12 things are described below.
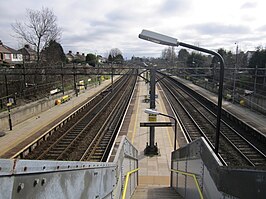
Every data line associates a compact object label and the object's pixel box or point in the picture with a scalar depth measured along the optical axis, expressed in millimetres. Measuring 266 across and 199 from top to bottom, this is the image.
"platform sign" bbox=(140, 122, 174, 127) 11945
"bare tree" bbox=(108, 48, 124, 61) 105475
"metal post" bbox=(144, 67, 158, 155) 13352
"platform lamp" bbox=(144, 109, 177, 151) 11430
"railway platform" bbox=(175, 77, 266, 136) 17953
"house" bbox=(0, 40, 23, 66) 56188
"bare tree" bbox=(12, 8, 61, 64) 31909
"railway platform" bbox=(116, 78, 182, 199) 8555
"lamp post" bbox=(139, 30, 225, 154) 4836
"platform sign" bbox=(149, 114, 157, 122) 12367
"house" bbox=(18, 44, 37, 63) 52447
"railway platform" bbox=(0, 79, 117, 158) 13305
